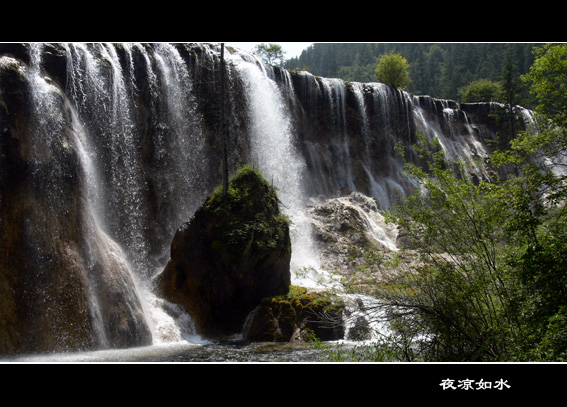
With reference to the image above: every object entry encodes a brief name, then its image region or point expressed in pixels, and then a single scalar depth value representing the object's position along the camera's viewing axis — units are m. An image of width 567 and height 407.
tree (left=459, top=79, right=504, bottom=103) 56.00
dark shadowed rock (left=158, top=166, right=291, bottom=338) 14.58
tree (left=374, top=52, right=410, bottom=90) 48.12
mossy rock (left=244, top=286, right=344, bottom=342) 13.42
